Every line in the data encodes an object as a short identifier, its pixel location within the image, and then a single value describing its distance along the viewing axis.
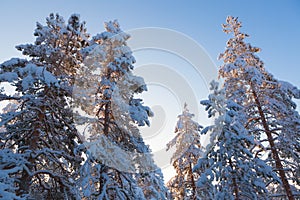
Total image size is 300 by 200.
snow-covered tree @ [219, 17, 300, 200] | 11.52
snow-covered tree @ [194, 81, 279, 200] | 10.26
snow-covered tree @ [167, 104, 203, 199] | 18.25
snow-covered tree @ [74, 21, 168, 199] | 8.66
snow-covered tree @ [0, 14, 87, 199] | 8.02
